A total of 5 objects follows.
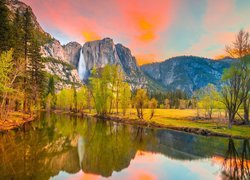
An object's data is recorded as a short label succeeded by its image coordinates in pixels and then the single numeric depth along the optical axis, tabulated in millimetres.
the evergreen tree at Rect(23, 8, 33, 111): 59719
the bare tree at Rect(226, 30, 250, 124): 47469
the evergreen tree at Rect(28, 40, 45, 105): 65312
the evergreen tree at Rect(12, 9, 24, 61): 51450
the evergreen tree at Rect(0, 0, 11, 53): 45500
